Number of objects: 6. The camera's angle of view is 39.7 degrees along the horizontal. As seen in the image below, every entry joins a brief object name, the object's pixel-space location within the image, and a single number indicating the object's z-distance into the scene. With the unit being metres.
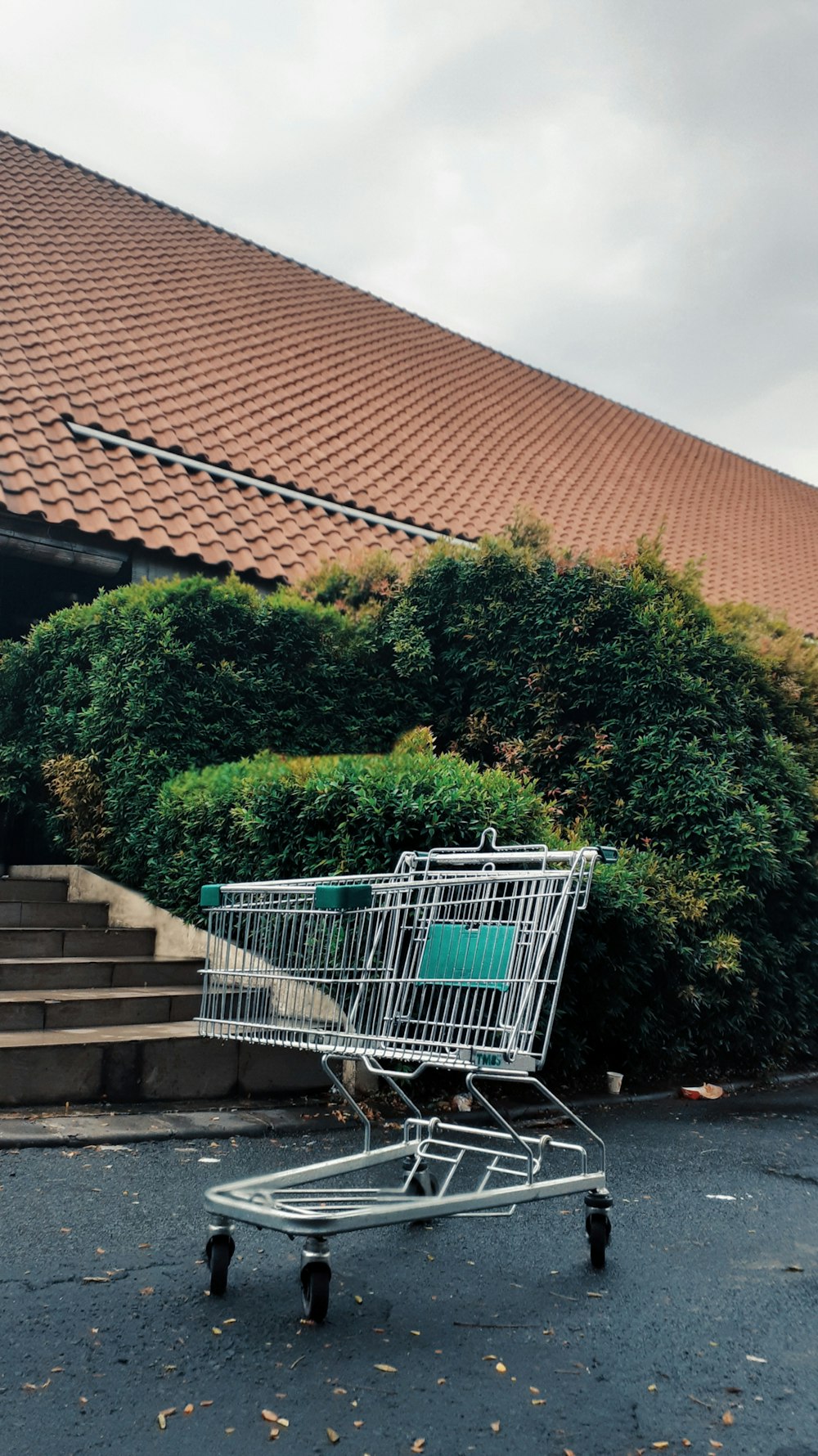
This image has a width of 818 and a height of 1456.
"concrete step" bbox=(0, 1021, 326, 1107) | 4.95
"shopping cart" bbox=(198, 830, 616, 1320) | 3.26
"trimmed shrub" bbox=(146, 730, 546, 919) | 5.79
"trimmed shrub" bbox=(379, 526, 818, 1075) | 6.54
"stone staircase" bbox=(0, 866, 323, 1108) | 5.03
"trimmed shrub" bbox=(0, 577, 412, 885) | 7.63
